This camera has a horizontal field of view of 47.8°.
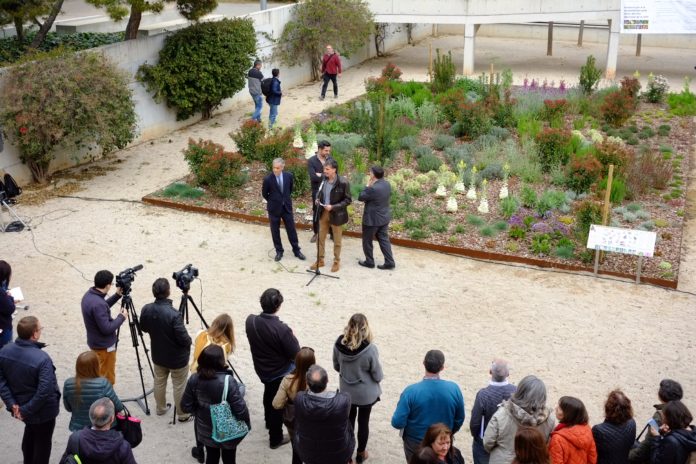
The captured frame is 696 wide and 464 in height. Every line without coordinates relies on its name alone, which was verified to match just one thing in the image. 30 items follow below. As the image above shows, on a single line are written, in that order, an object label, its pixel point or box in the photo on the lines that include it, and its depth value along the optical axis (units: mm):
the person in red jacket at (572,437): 5168
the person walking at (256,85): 17281
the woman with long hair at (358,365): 6051
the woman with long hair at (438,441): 4875
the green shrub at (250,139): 14164
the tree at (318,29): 21000
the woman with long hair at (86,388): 5727
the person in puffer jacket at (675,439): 5230
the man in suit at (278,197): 10391
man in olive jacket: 10102
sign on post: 9836
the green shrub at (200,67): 16703
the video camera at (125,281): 7039
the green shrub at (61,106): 13008
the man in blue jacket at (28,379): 6098
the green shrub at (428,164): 14086
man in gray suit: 10086
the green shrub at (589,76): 18156
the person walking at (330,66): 19250
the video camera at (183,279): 7309
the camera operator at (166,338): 6680
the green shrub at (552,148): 13805
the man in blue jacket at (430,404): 5613
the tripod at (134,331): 7121
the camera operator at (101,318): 6905
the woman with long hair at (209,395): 5652
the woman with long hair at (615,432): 5371
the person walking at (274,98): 16828
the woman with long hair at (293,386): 5793
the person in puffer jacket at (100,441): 5070
